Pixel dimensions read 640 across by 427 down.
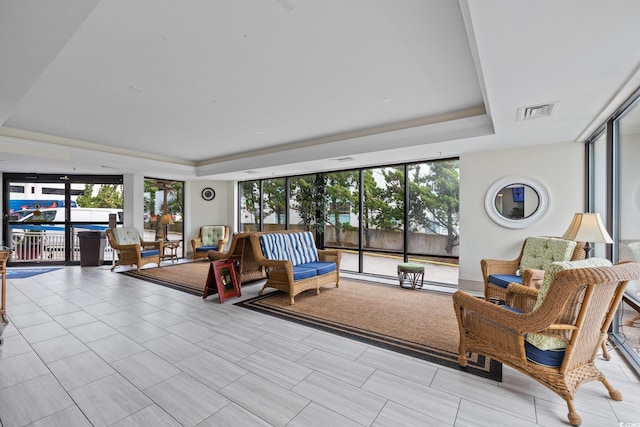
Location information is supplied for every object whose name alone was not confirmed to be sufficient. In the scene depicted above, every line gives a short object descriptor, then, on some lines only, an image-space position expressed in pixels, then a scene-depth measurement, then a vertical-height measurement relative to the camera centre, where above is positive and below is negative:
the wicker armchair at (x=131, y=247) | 6.21 -0.77
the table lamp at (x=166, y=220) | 7.67 -0.18
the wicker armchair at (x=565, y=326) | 1.69 -0.75
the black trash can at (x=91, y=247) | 6.68 -0.81
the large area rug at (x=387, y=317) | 2.66 -1.29
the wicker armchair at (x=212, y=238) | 7.73 -0.72
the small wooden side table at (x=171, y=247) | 7.25 -0.87
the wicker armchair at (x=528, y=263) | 3.29 -0.66
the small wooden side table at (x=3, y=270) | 2.98 -0.63
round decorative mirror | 4.24 +0.20
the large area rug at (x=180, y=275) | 5.00 -1.28
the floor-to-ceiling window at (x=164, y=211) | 7.86 +0.07
